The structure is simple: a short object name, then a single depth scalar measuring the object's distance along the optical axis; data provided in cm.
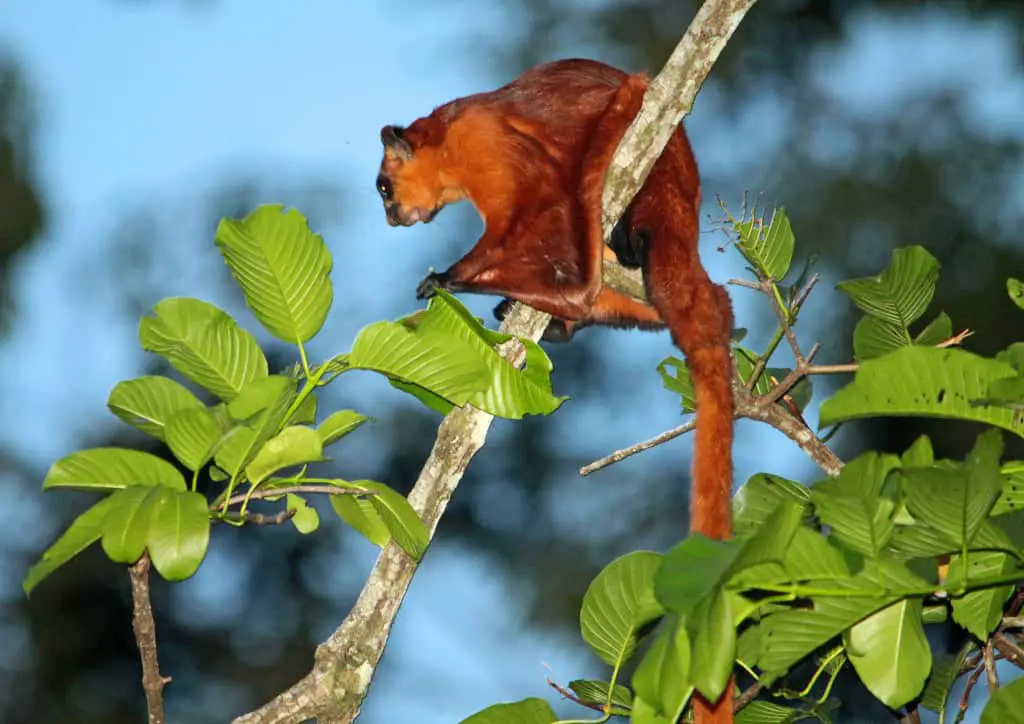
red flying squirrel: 1495
